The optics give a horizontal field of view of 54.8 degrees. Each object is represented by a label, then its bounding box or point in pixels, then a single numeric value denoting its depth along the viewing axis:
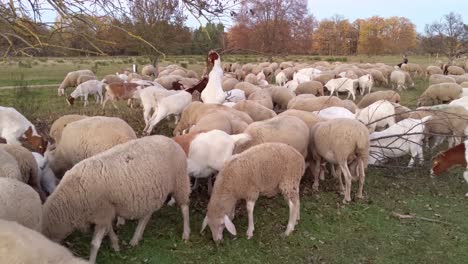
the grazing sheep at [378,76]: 25.50
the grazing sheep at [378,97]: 14.02
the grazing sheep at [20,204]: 4.04
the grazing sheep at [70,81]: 19.63
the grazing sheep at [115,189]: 4.75
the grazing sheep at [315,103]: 10.88
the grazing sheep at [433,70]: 29.31
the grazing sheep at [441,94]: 16.34
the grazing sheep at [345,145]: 7.10
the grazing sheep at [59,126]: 7.81
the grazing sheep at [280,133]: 7.19
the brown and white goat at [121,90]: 13.92
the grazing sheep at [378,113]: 10.89
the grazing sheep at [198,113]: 8.80
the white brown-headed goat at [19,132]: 7.64
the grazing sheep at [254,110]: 9.78
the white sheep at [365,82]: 21.10
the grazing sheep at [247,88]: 14.00
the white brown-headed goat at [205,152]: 6.62
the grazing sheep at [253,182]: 5.68
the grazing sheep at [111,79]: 18.58
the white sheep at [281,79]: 23.75
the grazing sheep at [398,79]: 24.31
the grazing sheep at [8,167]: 5.08
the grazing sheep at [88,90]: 16.65
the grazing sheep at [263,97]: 11.94
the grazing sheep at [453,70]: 28.57
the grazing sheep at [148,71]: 25.62
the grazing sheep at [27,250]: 2.46
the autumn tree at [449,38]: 42.88
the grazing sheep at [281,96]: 13.59
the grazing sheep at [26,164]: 5.93
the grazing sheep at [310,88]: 16.95
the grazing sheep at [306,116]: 8.51
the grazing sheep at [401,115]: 10.97
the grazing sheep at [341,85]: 18.77
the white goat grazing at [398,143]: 8.89
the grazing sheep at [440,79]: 21.12
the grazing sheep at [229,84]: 15.25
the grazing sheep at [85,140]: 6.52
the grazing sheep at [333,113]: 9.45
